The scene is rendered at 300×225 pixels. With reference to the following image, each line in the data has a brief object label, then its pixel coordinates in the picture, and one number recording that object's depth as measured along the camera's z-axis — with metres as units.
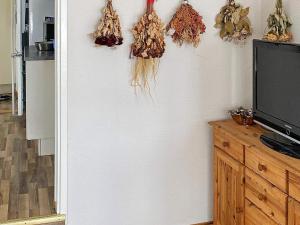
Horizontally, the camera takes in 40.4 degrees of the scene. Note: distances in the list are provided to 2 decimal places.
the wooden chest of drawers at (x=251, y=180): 1.77
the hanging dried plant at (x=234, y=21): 2.45
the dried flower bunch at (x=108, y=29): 2.25
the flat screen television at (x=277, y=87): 1.88
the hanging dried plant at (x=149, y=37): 2.32
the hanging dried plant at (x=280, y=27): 2.23
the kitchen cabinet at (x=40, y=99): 3.88
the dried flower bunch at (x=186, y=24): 2.40
